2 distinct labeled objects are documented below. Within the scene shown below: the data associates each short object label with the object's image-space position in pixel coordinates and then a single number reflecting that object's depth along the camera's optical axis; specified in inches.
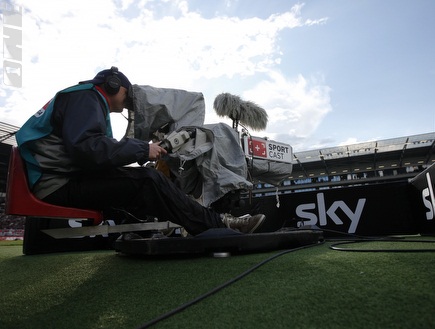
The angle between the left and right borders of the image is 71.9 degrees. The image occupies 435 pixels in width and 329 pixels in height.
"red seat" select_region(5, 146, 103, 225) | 43.4
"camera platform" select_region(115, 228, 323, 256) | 55.9
